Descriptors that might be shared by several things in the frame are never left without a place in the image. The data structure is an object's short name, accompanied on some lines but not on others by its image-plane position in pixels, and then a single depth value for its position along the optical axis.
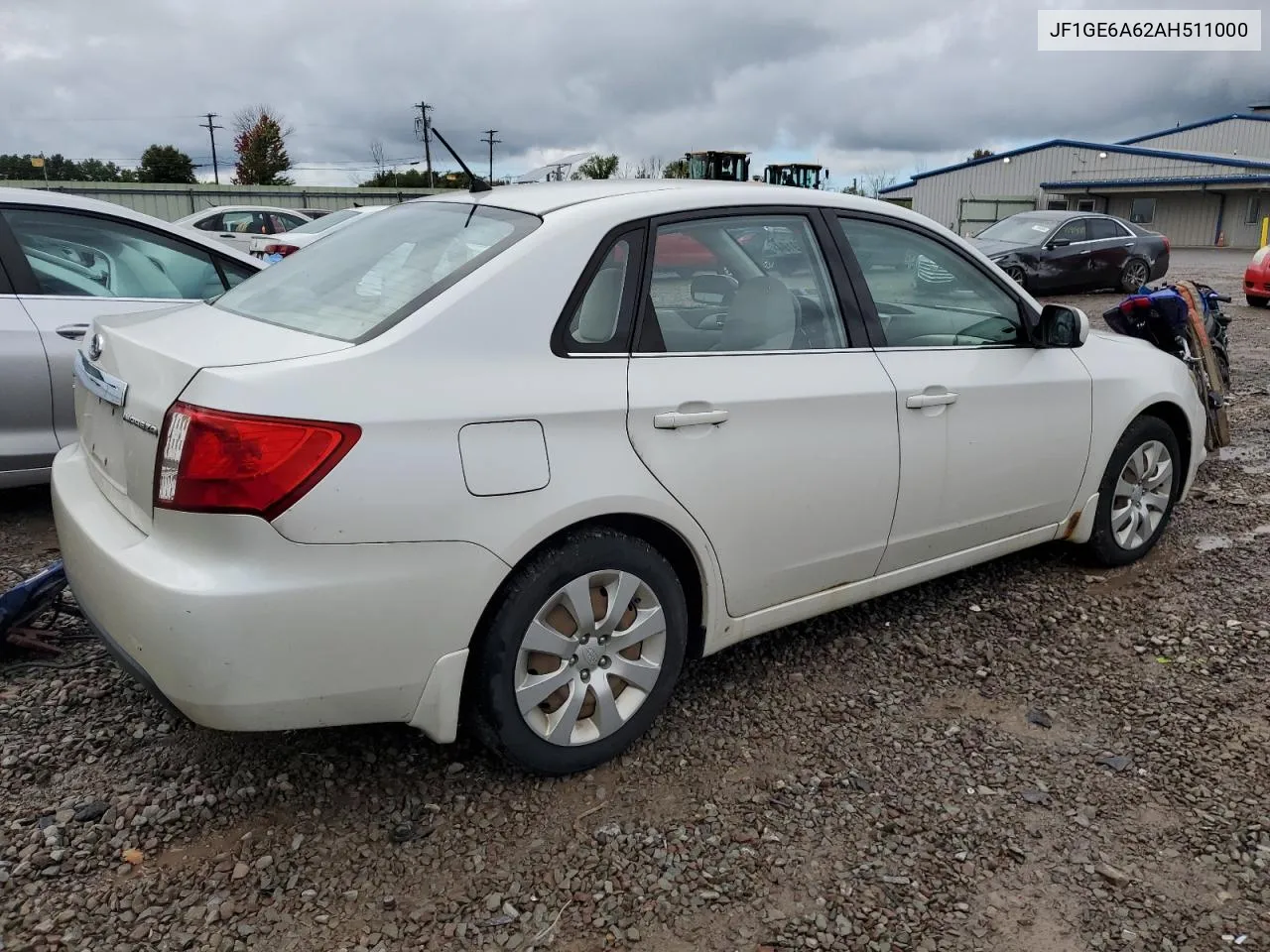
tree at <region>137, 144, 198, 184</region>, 61.23
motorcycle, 5.63
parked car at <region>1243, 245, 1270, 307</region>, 13.96
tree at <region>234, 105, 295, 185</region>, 57.56
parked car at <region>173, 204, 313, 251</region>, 17.16
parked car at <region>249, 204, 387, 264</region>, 10.20
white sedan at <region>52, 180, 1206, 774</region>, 2.20
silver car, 4.42
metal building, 40.66
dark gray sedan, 16.30
